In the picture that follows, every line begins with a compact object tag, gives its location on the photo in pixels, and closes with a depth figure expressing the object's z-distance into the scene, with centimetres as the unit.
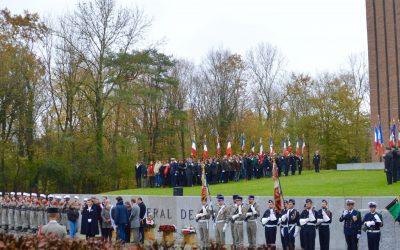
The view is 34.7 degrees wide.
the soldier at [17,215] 3109
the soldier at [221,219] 2097
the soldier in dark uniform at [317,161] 4464
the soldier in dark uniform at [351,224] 1828
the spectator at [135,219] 2345
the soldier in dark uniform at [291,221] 1909
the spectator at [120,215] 2333
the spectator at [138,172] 4269
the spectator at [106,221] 2467
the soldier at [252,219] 2027
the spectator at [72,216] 2641
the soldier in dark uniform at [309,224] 1880
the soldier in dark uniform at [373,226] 1764
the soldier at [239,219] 2048
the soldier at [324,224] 1881
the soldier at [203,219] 2181
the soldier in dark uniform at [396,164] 2916
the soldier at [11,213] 3173
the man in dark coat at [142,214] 2411
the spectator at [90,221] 2458
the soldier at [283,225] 1944
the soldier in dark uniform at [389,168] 2846
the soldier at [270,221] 1991
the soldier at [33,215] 2988
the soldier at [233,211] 2072
